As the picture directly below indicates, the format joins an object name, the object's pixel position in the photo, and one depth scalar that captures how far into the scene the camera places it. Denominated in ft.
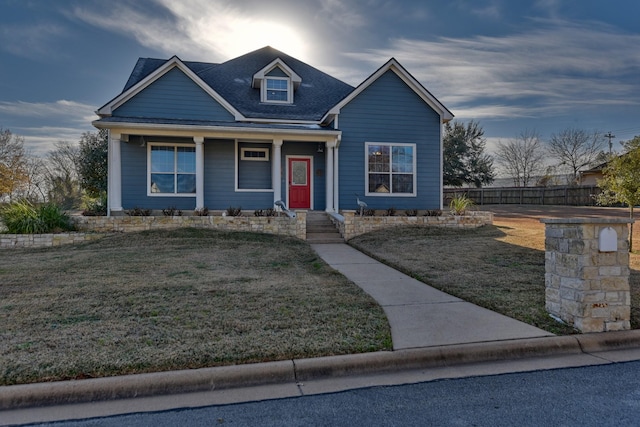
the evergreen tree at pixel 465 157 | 96.89
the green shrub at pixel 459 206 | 45.39
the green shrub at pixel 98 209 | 40.99
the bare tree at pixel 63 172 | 84.64
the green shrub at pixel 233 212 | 40.06
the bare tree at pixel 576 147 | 138.62
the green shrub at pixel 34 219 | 34.60
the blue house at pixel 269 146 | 42.63
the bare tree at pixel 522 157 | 144.77
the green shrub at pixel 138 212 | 39.04
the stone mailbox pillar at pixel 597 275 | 13.30
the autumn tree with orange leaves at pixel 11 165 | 77.00
